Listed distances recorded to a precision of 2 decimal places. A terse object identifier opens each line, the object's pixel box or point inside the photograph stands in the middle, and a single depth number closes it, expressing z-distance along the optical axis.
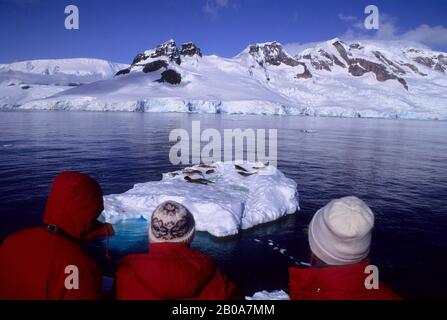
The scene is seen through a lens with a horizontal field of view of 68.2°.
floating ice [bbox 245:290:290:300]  7.02
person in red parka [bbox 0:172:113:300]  2.47
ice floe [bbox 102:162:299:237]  10.54
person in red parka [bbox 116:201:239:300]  2.46
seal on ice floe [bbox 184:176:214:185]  13.44
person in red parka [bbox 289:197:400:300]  2.60
